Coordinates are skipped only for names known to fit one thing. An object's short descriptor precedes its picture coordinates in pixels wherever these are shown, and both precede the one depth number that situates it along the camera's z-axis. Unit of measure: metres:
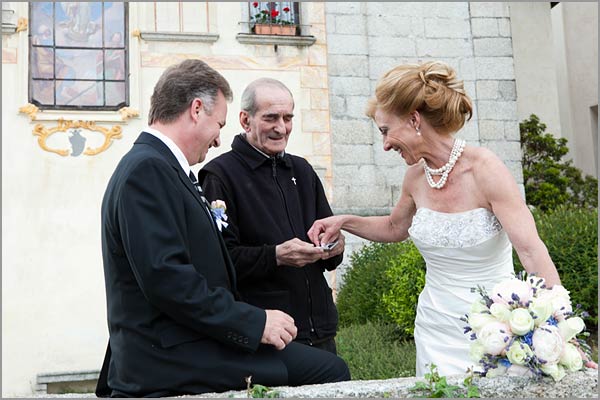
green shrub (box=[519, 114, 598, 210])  14.02
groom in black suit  2.66
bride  3.71
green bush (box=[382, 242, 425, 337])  8.04
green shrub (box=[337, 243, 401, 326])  8.76
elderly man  3.93
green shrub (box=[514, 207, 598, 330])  7.86
